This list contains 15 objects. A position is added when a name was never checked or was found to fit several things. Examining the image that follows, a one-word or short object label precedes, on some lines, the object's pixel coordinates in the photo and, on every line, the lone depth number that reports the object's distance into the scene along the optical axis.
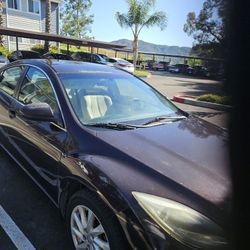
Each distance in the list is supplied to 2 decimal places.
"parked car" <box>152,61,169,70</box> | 28.35
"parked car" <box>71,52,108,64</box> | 16.58
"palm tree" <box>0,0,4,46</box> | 17.03
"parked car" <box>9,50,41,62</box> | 14.68
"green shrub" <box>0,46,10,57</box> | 15.80
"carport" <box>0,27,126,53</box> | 14.28
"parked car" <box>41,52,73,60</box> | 13.98
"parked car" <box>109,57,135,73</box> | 16.48
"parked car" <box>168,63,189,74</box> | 24.06
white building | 19.25
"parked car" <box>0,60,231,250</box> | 1.39
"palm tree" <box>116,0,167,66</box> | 19.15
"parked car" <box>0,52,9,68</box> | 11.99
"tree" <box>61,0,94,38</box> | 32.17
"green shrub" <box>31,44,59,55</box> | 19.69
